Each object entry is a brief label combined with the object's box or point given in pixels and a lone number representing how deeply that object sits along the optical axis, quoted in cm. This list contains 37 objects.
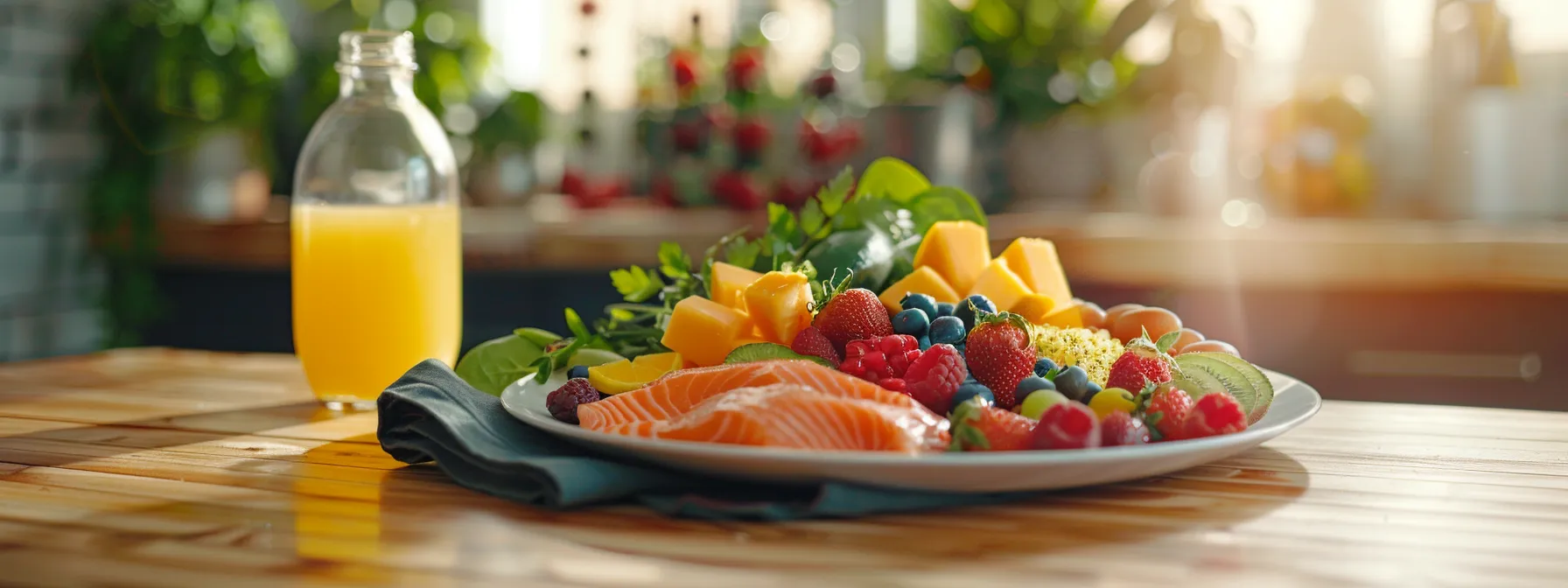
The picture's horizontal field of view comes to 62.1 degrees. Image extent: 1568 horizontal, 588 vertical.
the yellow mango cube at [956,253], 109
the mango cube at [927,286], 105
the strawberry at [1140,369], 86
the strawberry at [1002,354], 86
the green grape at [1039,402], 79
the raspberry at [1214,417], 77
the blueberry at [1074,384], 85
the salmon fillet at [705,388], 79
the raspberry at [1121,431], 73
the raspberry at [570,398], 86
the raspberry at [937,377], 83
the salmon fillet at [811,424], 72
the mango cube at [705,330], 96
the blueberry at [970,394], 81
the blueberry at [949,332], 93
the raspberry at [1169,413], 78
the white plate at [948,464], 67
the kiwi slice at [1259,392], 88
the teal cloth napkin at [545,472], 70
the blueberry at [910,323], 93
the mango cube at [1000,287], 106
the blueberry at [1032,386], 82
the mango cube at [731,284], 102
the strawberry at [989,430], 73
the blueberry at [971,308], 98
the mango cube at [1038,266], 114
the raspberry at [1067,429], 71
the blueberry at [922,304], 97
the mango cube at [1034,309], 104
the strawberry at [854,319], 91
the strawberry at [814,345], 91
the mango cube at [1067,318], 103
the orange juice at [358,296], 114
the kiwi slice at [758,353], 90
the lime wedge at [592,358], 107
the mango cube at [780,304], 93
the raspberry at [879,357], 88
